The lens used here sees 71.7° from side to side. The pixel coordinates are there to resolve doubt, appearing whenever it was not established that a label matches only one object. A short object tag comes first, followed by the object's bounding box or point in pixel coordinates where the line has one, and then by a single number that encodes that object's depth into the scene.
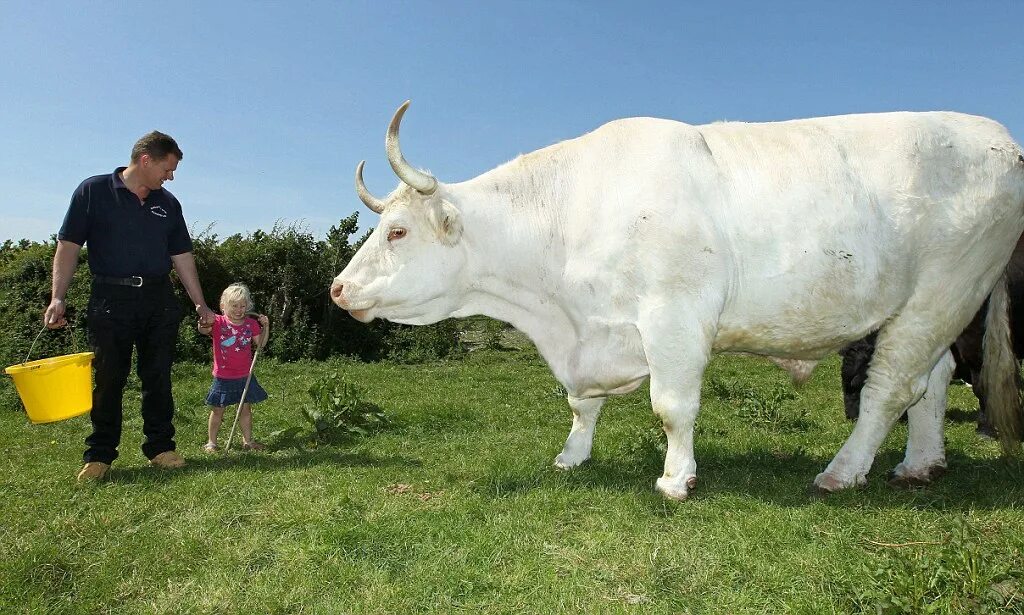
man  5.38
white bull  4.45
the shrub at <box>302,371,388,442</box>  6.76
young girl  6.69
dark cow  5.37
